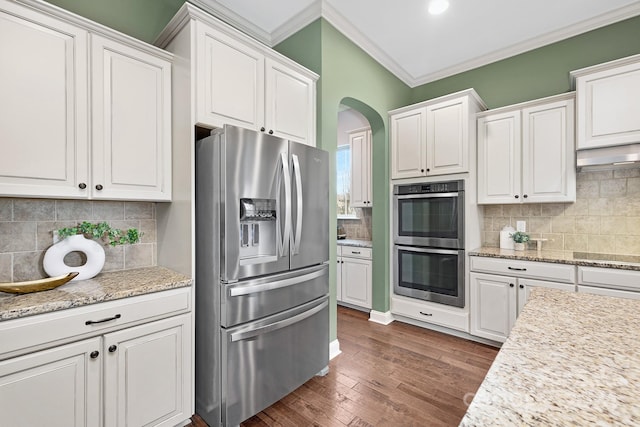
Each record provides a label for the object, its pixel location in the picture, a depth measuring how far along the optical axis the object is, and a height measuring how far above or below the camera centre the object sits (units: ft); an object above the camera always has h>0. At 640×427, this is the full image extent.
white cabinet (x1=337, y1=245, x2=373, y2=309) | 11.86 -2.71
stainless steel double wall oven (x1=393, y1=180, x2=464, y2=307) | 9.79 -1.03
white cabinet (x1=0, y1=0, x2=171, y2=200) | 4.79 +1.95
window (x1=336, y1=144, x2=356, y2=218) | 15.71 +1.81
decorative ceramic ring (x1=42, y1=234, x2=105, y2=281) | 5.39 -0.83
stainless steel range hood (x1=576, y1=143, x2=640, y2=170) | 7.63 +1.53
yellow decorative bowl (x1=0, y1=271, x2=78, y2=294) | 4.64 -1.19
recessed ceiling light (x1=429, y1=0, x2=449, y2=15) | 8.08 +5.91
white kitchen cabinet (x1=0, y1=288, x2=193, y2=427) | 4.09 -2.45
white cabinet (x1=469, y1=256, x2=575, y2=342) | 8.21 -2.27
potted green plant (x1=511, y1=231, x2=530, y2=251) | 9.71 -0.91
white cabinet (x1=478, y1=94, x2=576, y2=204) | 8.91 +1.95
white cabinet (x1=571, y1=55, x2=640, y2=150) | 7.61 +3.00
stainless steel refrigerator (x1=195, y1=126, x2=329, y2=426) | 5.51 -1.22
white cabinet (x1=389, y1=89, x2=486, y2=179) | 9.77 +2.80
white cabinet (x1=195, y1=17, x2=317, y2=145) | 5.98 +2.99
